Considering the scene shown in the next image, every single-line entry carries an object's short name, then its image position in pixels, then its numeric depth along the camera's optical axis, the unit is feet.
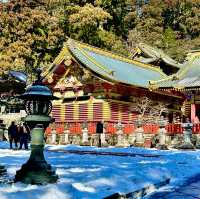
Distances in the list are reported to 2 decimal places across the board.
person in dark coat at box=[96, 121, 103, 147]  87.00
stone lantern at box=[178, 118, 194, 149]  74.79
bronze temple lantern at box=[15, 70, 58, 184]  30.12
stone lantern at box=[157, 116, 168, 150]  77.71
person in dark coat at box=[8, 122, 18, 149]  76.07
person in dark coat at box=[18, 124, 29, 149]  74.59
